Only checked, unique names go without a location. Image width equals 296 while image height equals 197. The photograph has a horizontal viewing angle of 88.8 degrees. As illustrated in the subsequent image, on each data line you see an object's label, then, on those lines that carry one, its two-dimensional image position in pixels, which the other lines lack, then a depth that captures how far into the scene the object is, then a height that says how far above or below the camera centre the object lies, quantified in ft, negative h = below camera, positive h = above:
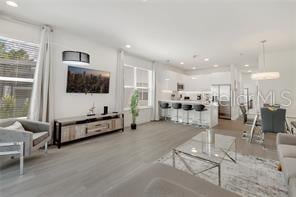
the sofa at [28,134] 8.52 -2.11
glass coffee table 8.10 -2.92
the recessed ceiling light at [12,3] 9.41 +6.08
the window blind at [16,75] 10.85 +1.84
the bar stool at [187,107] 22.16 -0.85
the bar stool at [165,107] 25.16 -1.00
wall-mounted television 14.28 +2.02
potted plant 19.03 -0.67
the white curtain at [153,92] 24.67 +1.37
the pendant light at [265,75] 13.58 +2.45
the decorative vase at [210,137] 10.74 -2.71
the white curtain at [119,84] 18.31 +2.03
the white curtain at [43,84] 11.81 +1.23
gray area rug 6.90 -3.98
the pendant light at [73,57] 11.12 +3.19
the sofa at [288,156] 5.14 -2.52
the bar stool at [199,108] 20.92 -0.92
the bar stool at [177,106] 23.62 -0.76
